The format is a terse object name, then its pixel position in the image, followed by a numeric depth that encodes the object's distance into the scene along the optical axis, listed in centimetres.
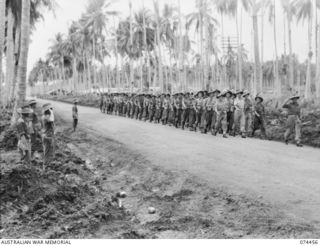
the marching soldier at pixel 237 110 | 1577
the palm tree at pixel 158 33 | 3507
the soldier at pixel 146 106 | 2328
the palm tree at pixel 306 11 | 2942
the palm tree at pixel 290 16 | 2758
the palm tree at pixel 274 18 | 3175
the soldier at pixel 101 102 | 3182
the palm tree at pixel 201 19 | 3042
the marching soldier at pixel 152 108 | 2231
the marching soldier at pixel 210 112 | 1627
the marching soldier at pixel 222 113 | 1537
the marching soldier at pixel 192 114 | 1773
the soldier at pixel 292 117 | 1321
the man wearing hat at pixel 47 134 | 1062
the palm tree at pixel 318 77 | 2162
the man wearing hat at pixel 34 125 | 1027
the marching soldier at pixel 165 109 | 2035
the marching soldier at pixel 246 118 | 1541
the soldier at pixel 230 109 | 1564
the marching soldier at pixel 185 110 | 1830
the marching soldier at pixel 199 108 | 1719
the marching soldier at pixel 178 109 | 1902
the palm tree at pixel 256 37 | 2206
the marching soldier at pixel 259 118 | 1505
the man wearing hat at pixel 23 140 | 951
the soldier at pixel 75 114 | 1886
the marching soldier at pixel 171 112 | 1970
